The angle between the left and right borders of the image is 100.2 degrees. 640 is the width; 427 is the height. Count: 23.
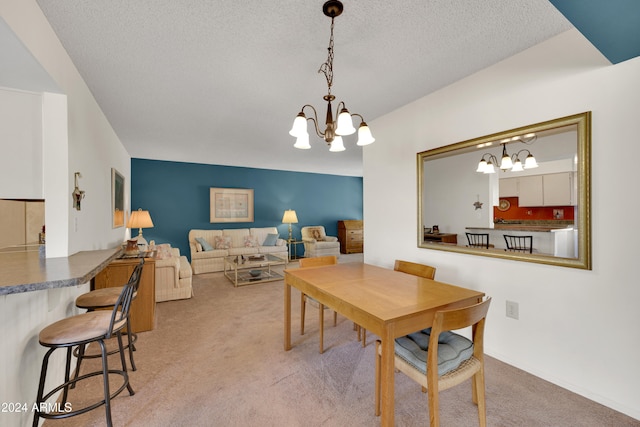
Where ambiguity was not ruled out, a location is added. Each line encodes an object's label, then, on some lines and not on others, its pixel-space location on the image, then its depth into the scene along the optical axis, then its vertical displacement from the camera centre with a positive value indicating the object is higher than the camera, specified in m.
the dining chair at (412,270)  2.10 -0.48
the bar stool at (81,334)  1.32 -0.62
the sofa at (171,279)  3.60 -0.91
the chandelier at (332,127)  1.48 +0.53
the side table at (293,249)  6.89 -0.98
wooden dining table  1.25 -0.49
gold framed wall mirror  1.76 +0.15
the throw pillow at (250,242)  6.02 -0.67
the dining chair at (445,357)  1.23 -0.75
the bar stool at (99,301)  1.81 -0.62
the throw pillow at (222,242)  5.75 -0.64
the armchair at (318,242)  6.78 -0.77
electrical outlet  2.04 -0.76
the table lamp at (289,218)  6.50 -0.14
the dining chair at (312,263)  2.55 -0.50
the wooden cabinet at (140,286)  2.66 -0.73
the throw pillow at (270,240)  6.16 -0.64
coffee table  4.46 -1.05
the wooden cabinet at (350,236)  7.52 -0.68
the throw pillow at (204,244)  5.47 -0.65
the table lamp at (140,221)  3.97 -0.12
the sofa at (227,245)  5.35 -0.71
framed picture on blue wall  6.19 +0.18
